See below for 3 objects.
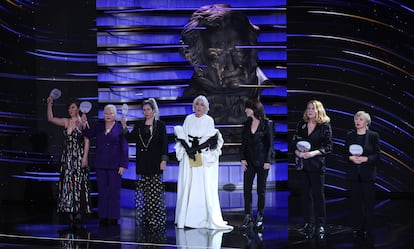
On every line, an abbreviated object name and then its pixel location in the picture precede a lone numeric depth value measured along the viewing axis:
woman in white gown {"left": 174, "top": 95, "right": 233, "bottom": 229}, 15.62
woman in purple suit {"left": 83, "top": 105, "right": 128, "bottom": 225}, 16.50
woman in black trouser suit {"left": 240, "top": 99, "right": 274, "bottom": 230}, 15.39
